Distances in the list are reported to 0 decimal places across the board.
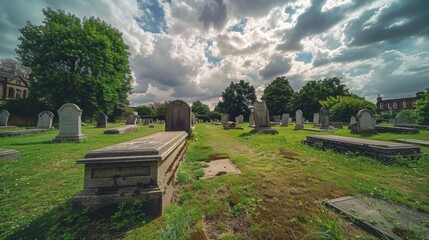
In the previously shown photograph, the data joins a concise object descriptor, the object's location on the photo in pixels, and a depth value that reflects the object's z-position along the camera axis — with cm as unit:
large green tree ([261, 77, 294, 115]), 4122
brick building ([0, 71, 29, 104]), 3319
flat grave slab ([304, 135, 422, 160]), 464
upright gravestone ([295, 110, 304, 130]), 1555
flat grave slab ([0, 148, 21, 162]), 487
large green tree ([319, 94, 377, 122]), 1944
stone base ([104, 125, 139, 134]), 1226
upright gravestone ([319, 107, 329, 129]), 1418
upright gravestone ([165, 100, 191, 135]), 908
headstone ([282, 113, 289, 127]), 2002
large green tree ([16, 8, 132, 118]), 1759
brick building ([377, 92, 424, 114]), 4956
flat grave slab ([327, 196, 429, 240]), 177
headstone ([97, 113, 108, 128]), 1992
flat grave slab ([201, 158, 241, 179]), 385
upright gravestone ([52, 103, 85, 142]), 873
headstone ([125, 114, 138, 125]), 1909
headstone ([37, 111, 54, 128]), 1495
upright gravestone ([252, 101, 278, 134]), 1215
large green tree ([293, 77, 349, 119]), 3192
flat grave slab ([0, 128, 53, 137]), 1061
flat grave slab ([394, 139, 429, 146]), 645
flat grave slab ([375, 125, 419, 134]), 959
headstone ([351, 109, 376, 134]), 1030
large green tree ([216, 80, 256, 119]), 4425
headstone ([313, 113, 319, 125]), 2288
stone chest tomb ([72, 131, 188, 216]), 218
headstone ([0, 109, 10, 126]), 1671
